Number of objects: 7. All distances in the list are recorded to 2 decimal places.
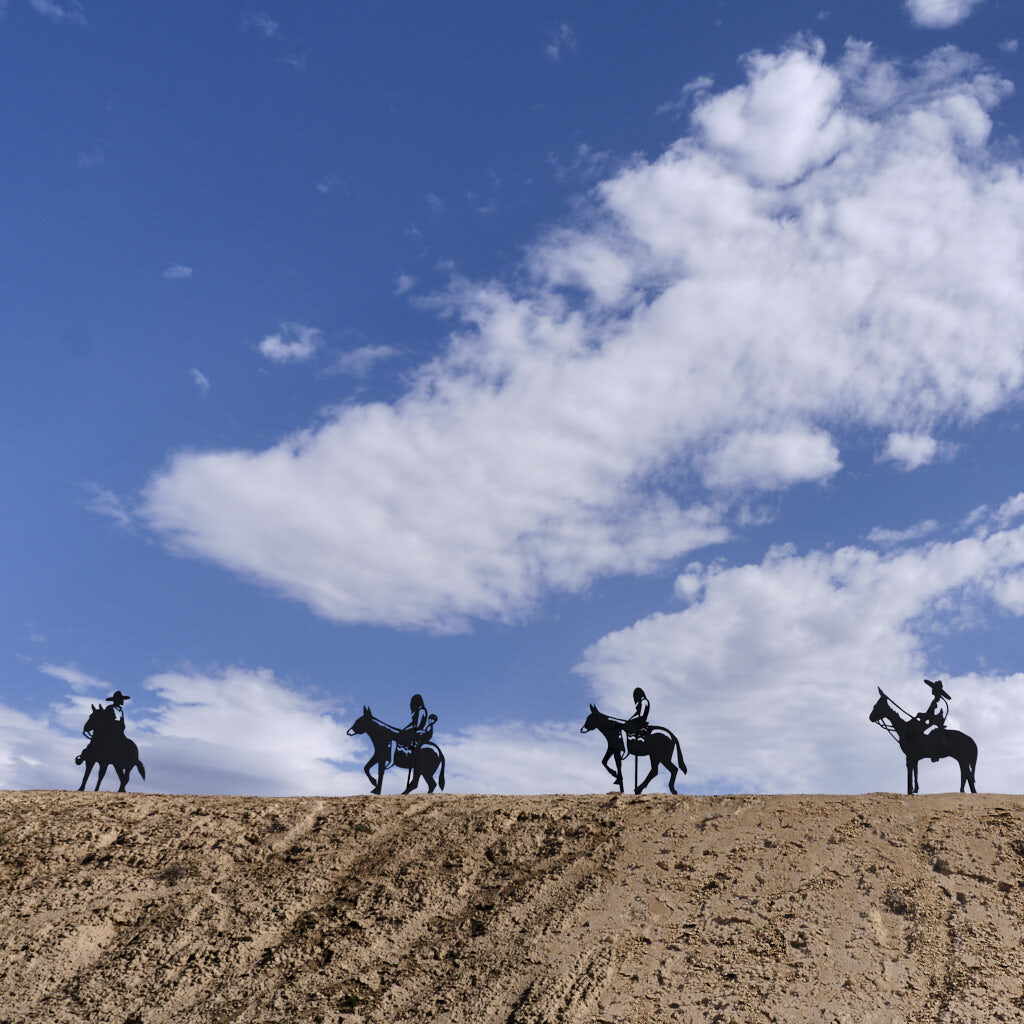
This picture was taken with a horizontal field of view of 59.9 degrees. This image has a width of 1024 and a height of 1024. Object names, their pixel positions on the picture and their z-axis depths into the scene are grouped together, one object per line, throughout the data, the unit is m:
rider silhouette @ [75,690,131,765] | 24.66
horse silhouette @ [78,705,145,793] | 24.53
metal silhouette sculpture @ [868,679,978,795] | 22.80
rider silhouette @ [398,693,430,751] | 26.33
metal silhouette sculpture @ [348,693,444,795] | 25.77
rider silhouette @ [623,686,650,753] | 22.64
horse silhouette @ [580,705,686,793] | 22.31
